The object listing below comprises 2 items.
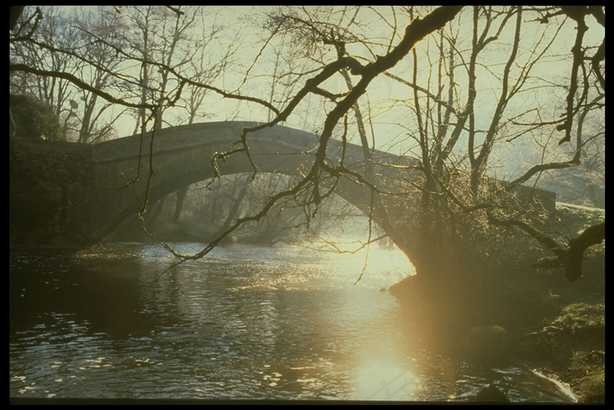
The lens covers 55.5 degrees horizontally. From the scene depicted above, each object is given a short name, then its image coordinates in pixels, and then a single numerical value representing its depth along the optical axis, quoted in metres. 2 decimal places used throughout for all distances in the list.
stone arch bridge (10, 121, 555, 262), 18.23
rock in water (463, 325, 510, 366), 9.19
